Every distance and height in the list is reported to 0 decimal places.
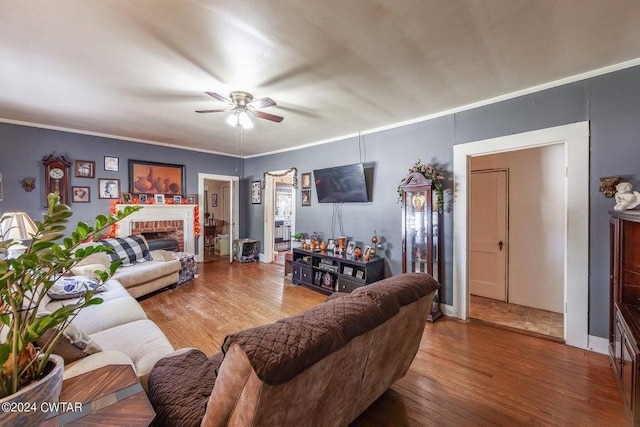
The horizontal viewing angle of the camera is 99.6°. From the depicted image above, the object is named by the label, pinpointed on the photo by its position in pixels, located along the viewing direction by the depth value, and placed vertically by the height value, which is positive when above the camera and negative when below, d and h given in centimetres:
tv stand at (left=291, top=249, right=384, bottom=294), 393 -92
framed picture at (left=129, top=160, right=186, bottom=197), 534 +73
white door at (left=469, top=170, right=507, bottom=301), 396 -35
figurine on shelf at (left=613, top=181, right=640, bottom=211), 209 +11
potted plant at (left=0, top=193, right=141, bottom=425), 73 -28
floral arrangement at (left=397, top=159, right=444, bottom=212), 337 +41
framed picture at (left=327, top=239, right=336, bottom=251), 469 -58
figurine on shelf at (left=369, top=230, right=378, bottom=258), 411 -52
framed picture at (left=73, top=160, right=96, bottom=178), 470 +78
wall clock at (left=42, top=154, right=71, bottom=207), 441 +63
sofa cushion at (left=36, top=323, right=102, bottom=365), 148 -75
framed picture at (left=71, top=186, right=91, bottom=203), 469 +33
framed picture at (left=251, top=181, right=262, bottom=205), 662 +48
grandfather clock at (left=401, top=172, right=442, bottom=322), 338 -24
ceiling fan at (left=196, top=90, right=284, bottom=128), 284 +115
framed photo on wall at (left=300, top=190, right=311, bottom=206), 541 +30
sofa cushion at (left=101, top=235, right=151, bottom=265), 409 -57
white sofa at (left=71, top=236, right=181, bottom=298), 350 -83
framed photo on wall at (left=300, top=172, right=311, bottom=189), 539 +66
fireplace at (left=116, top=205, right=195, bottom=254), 529 -23
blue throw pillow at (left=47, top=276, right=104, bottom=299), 259 -74
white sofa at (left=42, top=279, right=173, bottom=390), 152 -91
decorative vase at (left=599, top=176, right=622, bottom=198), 233 +23
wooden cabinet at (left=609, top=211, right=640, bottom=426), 175 -62
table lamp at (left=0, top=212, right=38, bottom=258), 231 -11
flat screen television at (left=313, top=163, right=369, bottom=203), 435 +48
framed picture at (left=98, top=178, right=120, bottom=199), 498 +46
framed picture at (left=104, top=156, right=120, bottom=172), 501 +92
